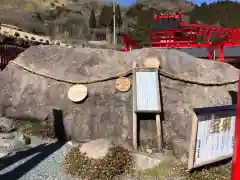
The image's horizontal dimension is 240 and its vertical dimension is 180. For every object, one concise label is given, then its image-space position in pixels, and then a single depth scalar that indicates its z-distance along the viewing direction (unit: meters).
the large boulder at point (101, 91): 4.33
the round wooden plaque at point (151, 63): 4.44
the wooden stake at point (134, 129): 4.02
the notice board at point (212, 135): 3.23
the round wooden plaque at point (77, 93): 4.50
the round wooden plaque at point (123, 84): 4.37
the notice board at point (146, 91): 4.02
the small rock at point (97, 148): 3.52
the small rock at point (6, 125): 4.70
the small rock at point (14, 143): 4.06
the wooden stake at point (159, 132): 4.01
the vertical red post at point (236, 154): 1.27
